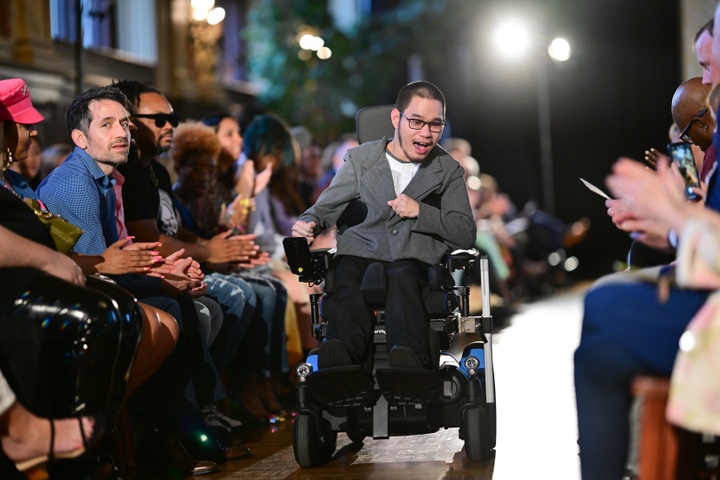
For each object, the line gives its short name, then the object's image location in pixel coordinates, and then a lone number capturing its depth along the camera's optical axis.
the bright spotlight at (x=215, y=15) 10.92
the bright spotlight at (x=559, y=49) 10.66
